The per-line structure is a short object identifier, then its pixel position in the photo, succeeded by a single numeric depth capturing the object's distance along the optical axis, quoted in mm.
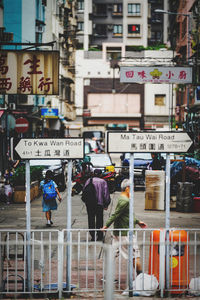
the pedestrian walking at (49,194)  27272
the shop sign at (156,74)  49132
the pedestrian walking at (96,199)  23567
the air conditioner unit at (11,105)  57900
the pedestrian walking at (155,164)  41110
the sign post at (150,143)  16147
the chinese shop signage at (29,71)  27769
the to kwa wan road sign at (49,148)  16059
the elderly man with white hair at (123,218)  17014
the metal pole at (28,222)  15089
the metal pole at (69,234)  15195
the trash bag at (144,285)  15230
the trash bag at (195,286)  15251
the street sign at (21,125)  52217
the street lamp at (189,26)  69466
